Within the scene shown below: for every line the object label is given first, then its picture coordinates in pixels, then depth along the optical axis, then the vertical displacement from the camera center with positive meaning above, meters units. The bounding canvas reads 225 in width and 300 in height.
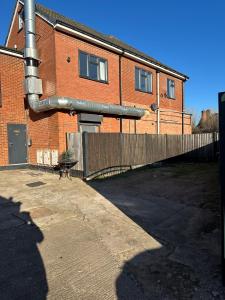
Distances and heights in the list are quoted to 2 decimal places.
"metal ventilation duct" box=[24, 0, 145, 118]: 11.48 +3.11
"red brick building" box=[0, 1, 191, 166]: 11.53 +2.89
